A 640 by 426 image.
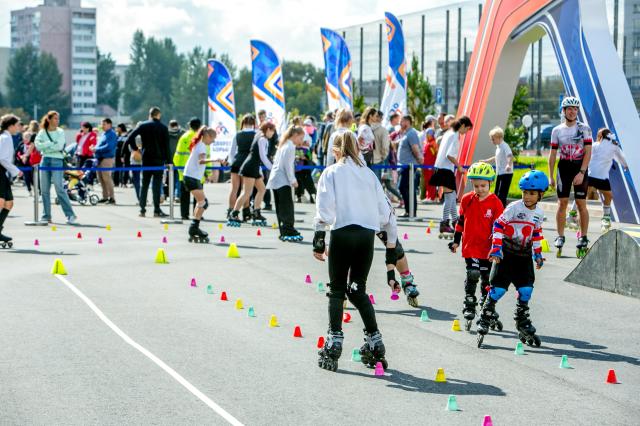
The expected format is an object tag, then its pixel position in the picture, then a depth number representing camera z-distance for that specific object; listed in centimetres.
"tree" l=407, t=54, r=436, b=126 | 3775
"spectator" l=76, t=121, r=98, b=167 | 2725
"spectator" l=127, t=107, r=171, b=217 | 2092
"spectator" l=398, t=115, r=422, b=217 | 2062
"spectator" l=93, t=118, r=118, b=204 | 2469
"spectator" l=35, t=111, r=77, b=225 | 1933
